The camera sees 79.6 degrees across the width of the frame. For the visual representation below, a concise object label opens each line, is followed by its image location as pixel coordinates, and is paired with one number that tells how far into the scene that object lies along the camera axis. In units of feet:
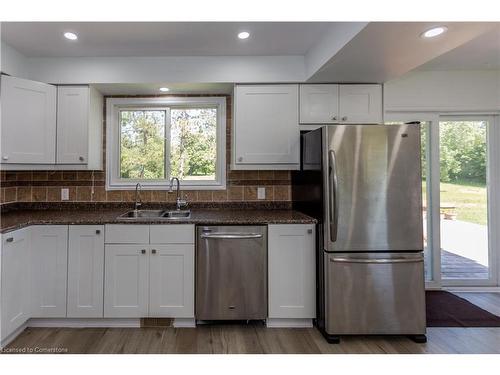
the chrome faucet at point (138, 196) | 10.03
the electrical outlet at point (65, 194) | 10.07
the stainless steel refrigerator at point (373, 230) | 7.25
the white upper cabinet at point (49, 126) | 8.37
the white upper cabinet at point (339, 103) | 9.12
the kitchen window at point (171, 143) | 10.44
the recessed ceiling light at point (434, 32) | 5.82
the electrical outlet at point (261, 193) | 10.31
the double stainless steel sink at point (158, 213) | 9.65
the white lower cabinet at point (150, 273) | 7.93
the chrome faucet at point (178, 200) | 10.00
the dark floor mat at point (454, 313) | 8.44
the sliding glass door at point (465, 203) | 10.93
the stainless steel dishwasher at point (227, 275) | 7.91
